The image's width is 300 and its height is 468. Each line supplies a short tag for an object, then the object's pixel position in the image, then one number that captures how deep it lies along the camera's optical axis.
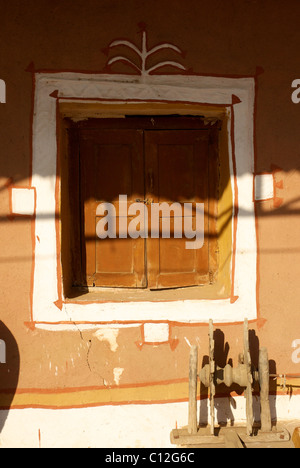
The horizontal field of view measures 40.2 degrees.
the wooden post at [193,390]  2.85
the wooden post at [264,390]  2.89
